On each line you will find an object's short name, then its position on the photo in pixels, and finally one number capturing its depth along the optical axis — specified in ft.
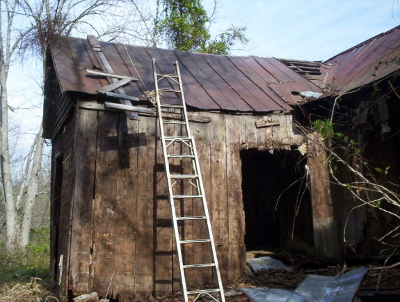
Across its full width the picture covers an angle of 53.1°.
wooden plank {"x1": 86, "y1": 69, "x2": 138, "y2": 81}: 21.59
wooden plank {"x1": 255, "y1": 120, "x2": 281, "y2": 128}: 23.11
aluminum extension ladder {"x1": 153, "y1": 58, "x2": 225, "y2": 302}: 19.43
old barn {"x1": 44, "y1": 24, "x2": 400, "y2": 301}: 18.94
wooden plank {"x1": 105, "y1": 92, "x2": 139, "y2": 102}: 19.81
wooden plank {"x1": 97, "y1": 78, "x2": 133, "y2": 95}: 19.92
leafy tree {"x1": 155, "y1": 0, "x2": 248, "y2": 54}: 60.23
